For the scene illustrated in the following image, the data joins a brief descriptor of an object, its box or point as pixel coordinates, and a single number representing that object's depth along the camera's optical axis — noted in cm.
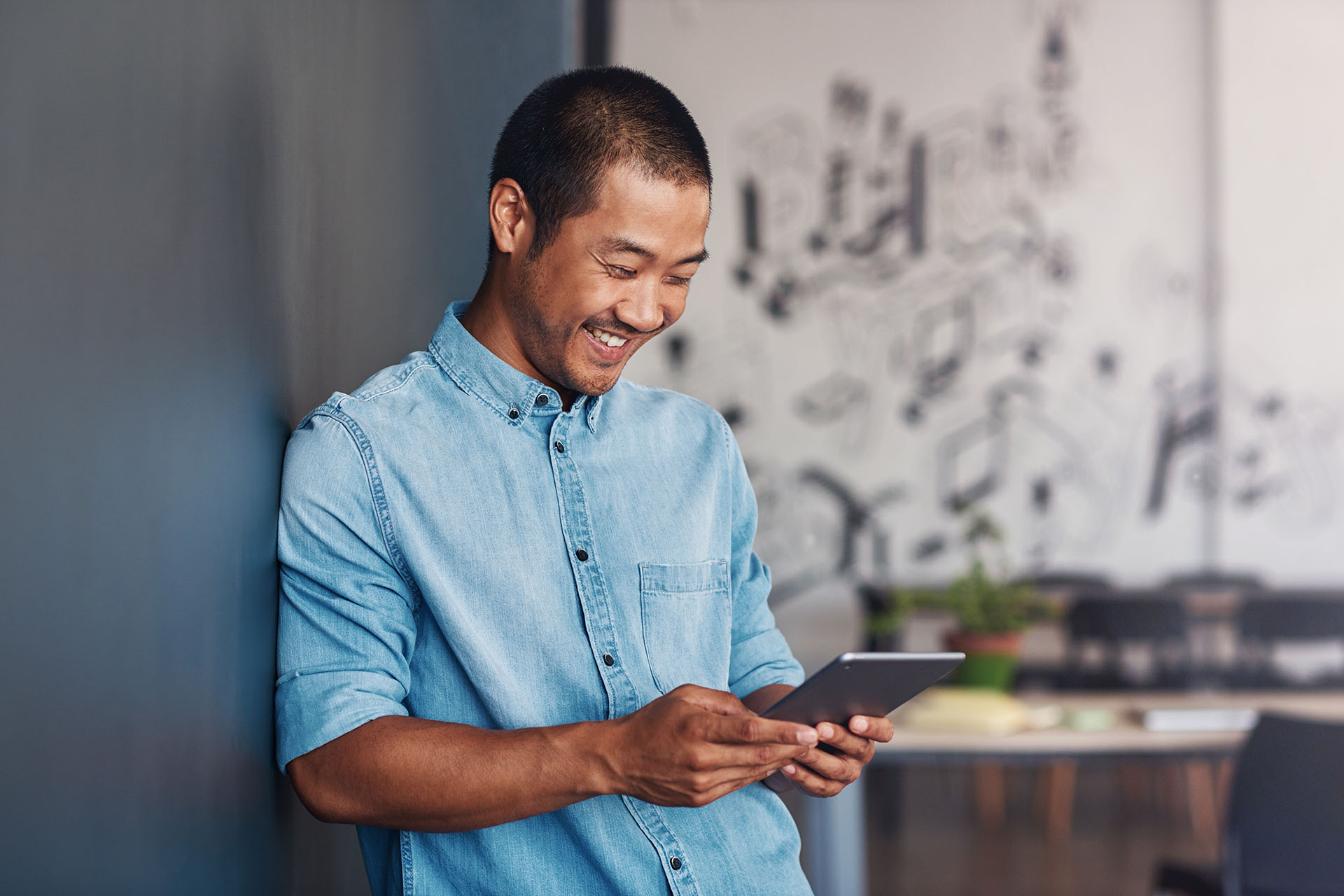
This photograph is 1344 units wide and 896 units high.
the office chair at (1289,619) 512
